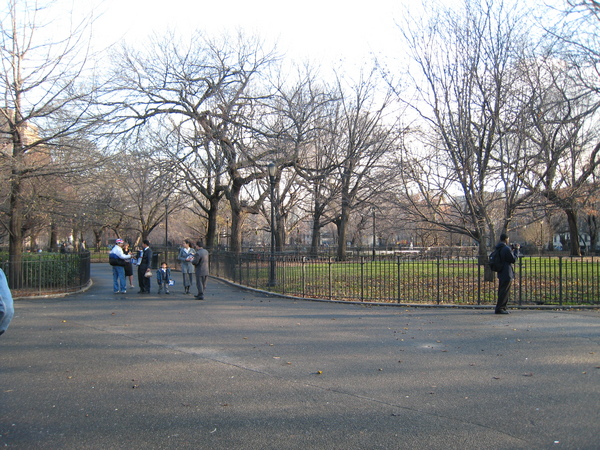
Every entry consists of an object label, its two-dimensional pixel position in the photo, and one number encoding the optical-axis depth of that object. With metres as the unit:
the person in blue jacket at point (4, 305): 4.10
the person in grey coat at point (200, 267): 14.47
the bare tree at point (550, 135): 14.79
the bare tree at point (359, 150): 27.23
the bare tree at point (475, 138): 14.91
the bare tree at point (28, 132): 14.11
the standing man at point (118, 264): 15.53
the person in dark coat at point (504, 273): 10.98
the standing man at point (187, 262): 16.16
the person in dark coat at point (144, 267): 16.11
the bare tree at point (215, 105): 21.31
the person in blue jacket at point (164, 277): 16.28
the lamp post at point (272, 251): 17.05
